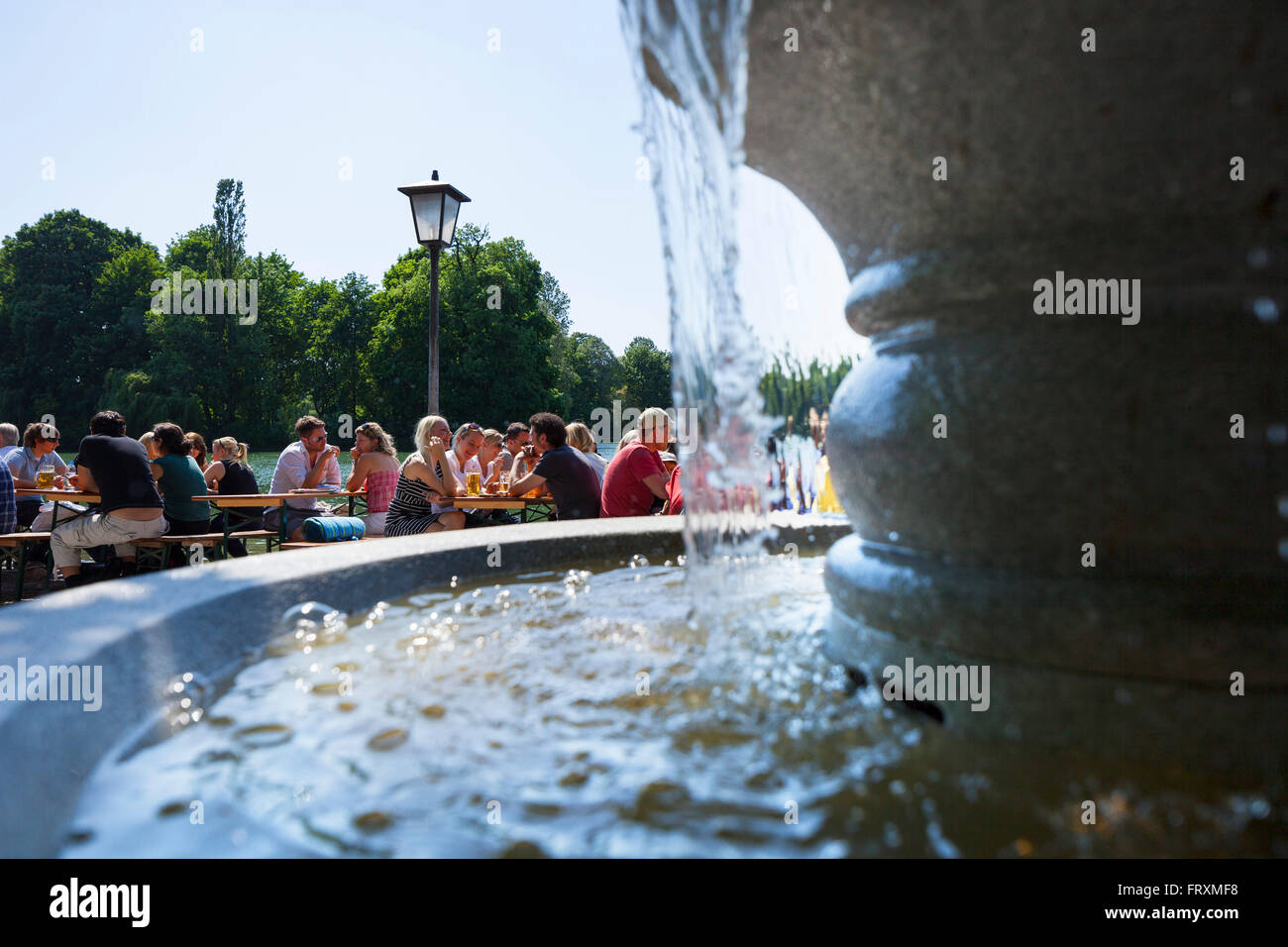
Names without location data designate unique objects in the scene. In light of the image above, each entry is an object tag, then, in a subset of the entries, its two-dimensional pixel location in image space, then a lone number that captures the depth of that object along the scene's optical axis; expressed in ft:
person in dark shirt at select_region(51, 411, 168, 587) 24.80
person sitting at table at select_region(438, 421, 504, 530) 32.92
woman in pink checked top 29.30
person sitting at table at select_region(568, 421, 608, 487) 31.19
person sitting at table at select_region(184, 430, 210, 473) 34.01
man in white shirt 32.45
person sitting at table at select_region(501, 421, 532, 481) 38.19
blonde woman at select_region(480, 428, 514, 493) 37.27
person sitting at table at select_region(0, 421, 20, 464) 36.20
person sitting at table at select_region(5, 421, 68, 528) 34.19
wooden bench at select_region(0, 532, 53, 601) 25.31
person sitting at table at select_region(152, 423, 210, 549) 27.25
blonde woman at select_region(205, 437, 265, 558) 33.06
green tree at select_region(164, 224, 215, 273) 189.26
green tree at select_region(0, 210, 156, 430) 182.60
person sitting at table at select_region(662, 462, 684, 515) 17.93
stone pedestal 5.03
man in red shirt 20.44
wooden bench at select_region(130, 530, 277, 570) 25.83
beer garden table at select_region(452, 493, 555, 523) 26.91
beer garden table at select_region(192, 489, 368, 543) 29.04
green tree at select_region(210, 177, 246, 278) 178.81
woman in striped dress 25.84
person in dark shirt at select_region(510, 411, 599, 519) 21.81
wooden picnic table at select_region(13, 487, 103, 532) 29.35
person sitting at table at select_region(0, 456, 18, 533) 26.16
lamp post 29.78
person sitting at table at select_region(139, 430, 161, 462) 32.33
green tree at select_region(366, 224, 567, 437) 153.99
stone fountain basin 4.39
